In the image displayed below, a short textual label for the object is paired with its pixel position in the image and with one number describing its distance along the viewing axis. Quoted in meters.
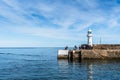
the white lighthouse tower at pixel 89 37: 27.73
